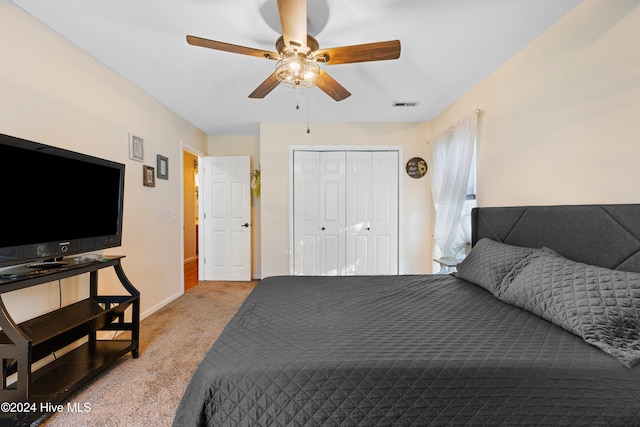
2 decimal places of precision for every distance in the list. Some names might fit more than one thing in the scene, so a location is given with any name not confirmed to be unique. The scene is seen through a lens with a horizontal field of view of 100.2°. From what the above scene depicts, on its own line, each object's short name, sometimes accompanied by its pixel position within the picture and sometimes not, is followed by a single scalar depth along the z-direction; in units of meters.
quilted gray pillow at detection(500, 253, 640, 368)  1.04
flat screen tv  1.45
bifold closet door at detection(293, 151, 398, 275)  3.91
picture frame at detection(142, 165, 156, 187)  2.89
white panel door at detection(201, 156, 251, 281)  4.35
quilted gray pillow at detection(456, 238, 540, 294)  1.68
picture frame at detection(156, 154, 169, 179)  3.17
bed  0.89
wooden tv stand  1.33
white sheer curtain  2.78
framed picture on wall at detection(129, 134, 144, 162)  2.70
